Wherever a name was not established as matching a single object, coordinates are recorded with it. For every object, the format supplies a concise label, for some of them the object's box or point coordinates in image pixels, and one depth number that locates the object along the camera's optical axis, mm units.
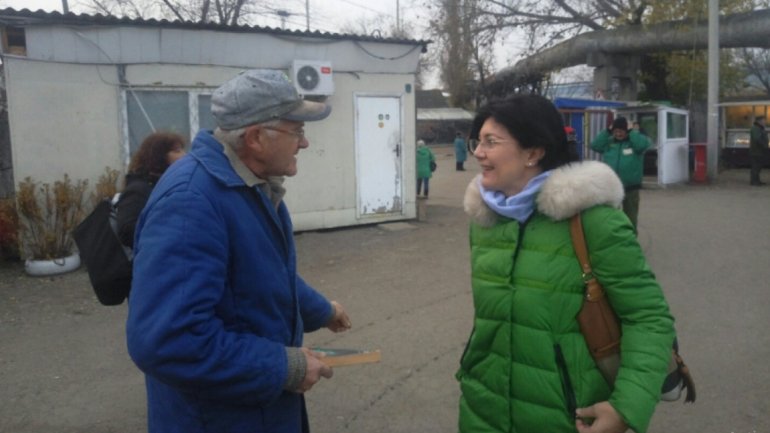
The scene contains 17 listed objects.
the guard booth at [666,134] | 17469
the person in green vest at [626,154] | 8641
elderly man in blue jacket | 1649
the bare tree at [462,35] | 25547
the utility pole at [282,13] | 26184
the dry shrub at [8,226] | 8445
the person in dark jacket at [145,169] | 3648
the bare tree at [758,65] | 34606
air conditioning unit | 9906
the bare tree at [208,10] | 23922
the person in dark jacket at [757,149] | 17062
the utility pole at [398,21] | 44159
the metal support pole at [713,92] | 17641
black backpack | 3404
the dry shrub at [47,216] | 8203
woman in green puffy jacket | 2045
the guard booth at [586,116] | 18062
